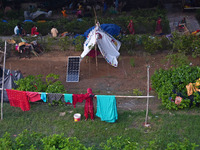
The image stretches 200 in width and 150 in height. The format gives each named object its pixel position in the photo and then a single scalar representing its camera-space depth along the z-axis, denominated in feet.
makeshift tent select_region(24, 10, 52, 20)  57.88
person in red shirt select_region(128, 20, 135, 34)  50.54
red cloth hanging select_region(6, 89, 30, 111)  31.71
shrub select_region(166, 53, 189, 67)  38.75
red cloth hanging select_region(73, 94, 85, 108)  30.35
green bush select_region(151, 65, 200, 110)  31.94
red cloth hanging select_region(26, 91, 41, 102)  31.30
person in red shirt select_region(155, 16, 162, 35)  50.46
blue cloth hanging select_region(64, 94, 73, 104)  30.58
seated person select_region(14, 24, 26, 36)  50.65
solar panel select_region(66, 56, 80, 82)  39.78
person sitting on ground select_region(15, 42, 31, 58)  45.83
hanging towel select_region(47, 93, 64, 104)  31.40
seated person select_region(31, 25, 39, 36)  51.26
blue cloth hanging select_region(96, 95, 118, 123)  29.64
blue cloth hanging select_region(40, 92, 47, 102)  31.27
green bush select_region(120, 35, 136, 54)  45.80
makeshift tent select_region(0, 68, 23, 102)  35.32
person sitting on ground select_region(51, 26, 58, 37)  50.43
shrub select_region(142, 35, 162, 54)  44.73
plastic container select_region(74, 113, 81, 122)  31.26
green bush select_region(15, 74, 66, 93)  34.04
